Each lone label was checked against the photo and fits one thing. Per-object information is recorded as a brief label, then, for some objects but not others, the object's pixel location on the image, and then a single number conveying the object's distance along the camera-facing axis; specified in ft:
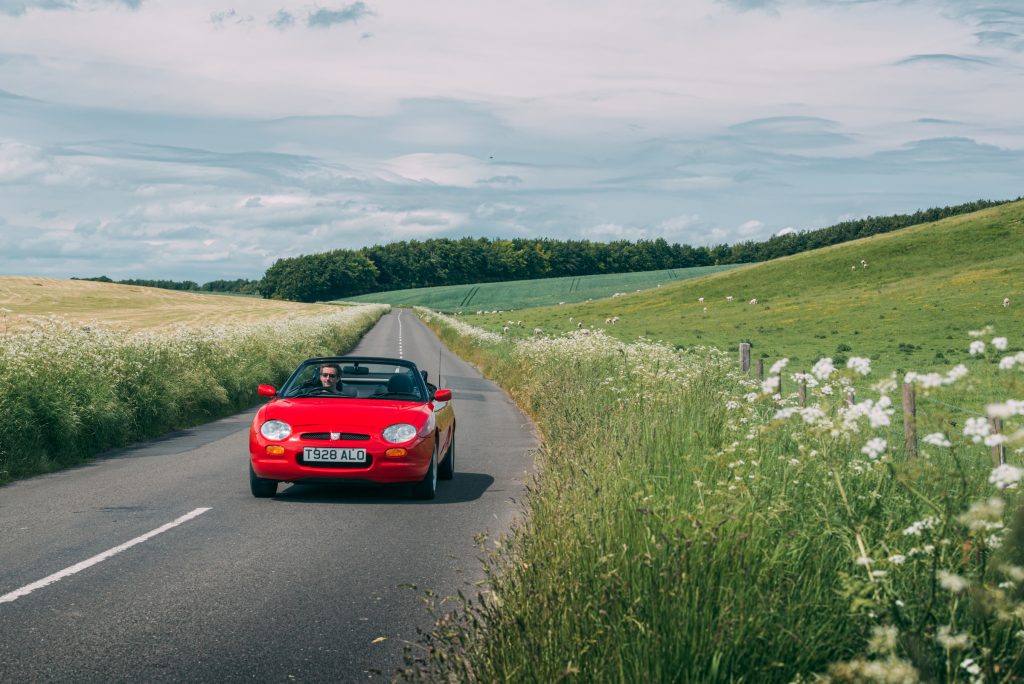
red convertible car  32.30
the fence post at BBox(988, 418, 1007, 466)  20.36
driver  37.01
